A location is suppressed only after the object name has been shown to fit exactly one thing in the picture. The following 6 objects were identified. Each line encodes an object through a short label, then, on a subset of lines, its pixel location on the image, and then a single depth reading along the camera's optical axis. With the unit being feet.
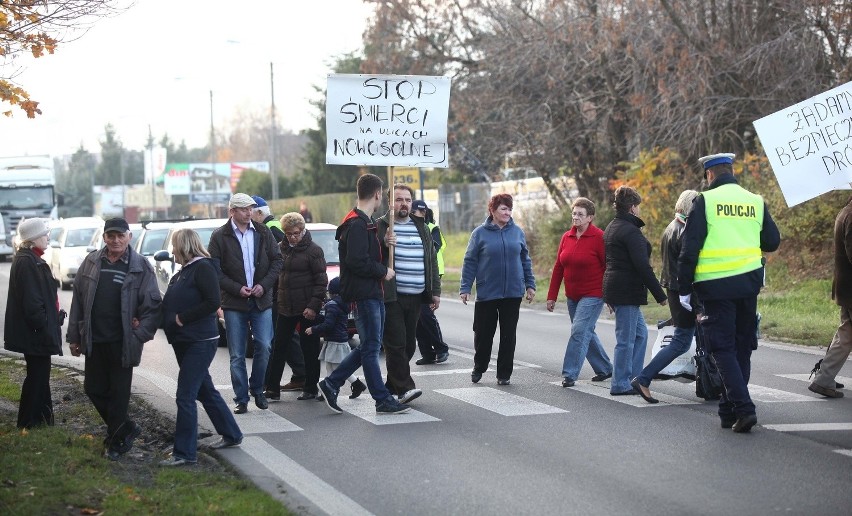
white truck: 162.81
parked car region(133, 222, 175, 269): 71.87
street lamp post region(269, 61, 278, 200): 157.28
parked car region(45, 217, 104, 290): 100.46
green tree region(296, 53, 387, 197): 192.24
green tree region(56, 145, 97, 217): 414.41
